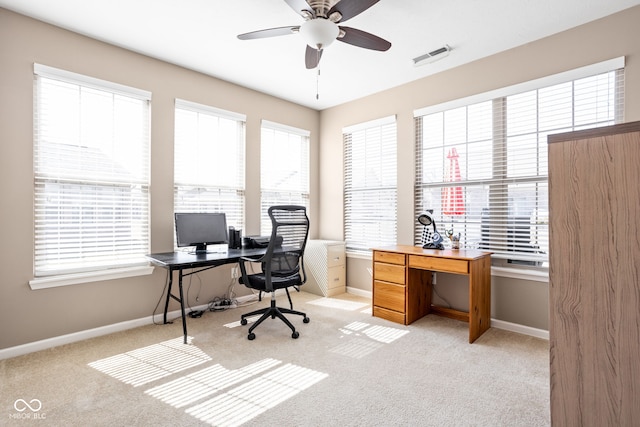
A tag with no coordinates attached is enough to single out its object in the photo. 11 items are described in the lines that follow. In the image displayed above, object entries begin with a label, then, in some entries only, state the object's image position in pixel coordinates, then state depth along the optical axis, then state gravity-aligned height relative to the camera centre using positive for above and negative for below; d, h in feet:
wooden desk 9.43 -2.36
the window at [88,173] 9.06 +1.27
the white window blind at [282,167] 14.60 +2.28
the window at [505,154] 9.14 +2.10
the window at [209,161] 11.91 +2.13
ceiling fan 6.77 +4.39
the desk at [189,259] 9.17 -1.41
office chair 9.58 -1.43
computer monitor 11.00 -0.59
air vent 10.33 +5.36
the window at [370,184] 13.99 +1.37
